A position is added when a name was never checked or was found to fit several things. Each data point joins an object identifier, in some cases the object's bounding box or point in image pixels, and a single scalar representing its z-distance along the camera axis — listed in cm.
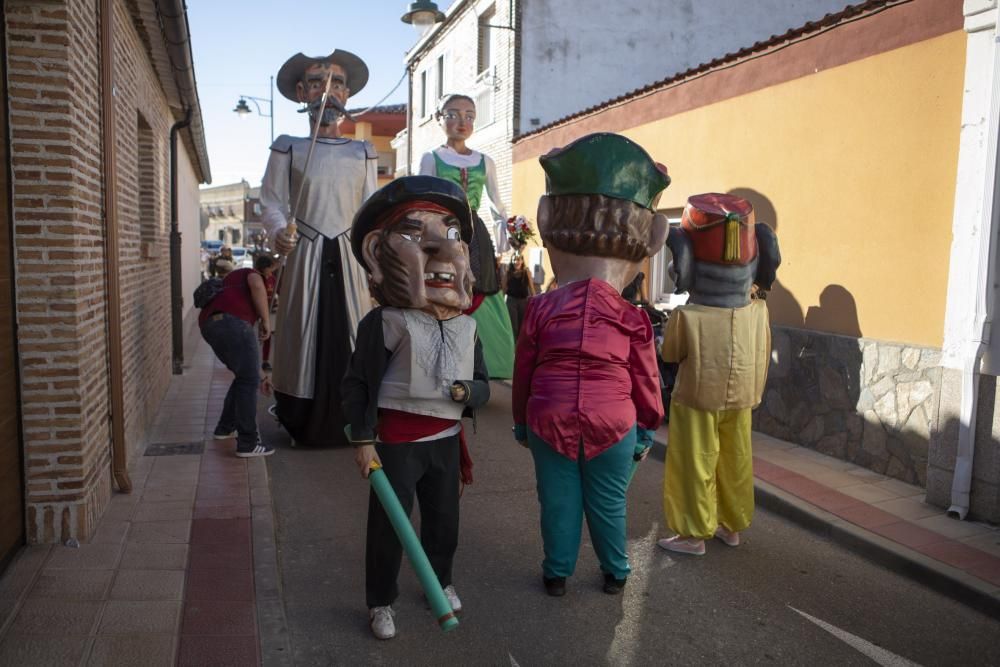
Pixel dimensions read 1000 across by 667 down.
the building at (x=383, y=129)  3473
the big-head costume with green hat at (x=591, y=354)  383
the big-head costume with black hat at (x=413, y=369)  353
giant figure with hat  629
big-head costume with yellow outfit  455
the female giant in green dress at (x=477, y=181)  752
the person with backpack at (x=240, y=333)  639
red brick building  402
